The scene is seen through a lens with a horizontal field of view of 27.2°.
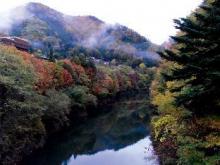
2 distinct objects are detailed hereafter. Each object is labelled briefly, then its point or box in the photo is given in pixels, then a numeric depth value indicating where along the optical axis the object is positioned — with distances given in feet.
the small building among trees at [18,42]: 289.66
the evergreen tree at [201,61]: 74.59
